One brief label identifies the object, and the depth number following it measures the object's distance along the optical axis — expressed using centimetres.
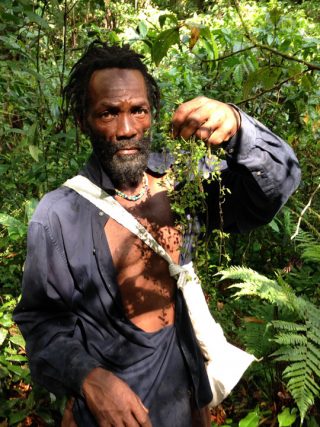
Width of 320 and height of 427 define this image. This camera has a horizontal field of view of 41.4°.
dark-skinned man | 136
